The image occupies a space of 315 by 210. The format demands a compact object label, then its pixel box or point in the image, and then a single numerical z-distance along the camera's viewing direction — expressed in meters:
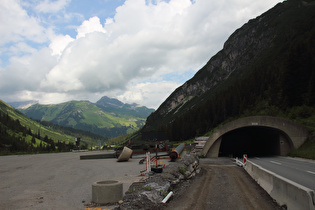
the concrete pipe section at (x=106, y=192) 8.73
